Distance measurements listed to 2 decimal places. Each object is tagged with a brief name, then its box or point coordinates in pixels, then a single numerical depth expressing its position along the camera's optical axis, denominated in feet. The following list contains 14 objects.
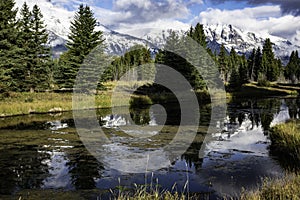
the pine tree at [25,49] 131.34
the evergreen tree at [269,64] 300.61
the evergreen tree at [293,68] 353.92
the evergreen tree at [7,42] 108.37
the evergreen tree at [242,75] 261.71
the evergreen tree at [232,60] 337.80
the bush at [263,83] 263.29
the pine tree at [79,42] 137.59
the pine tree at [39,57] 135.23
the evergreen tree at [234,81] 230.07
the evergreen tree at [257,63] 320.09
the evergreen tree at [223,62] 281.84
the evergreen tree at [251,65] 328.68
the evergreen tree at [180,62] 171.42
